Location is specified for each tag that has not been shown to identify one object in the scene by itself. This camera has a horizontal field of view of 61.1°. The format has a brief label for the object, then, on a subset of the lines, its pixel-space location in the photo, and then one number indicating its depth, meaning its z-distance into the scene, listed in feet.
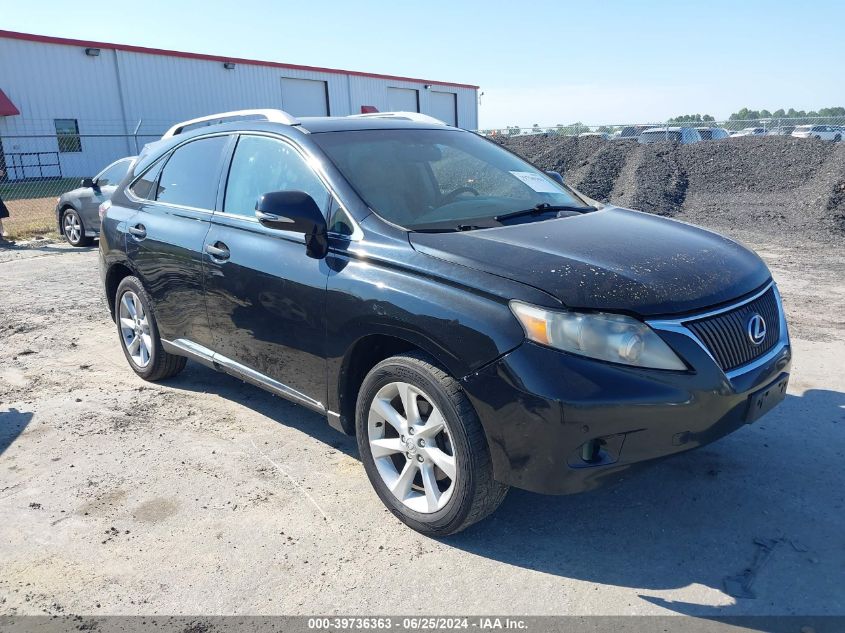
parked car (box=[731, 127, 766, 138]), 97.78
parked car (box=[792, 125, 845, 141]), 90.17
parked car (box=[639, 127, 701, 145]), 91.20
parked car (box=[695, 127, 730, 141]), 94.27
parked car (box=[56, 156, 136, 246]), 40.78
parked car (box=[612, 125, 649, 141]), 96.63
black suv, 9.21
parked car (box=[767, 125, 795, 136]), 92.96
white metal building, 93.71
